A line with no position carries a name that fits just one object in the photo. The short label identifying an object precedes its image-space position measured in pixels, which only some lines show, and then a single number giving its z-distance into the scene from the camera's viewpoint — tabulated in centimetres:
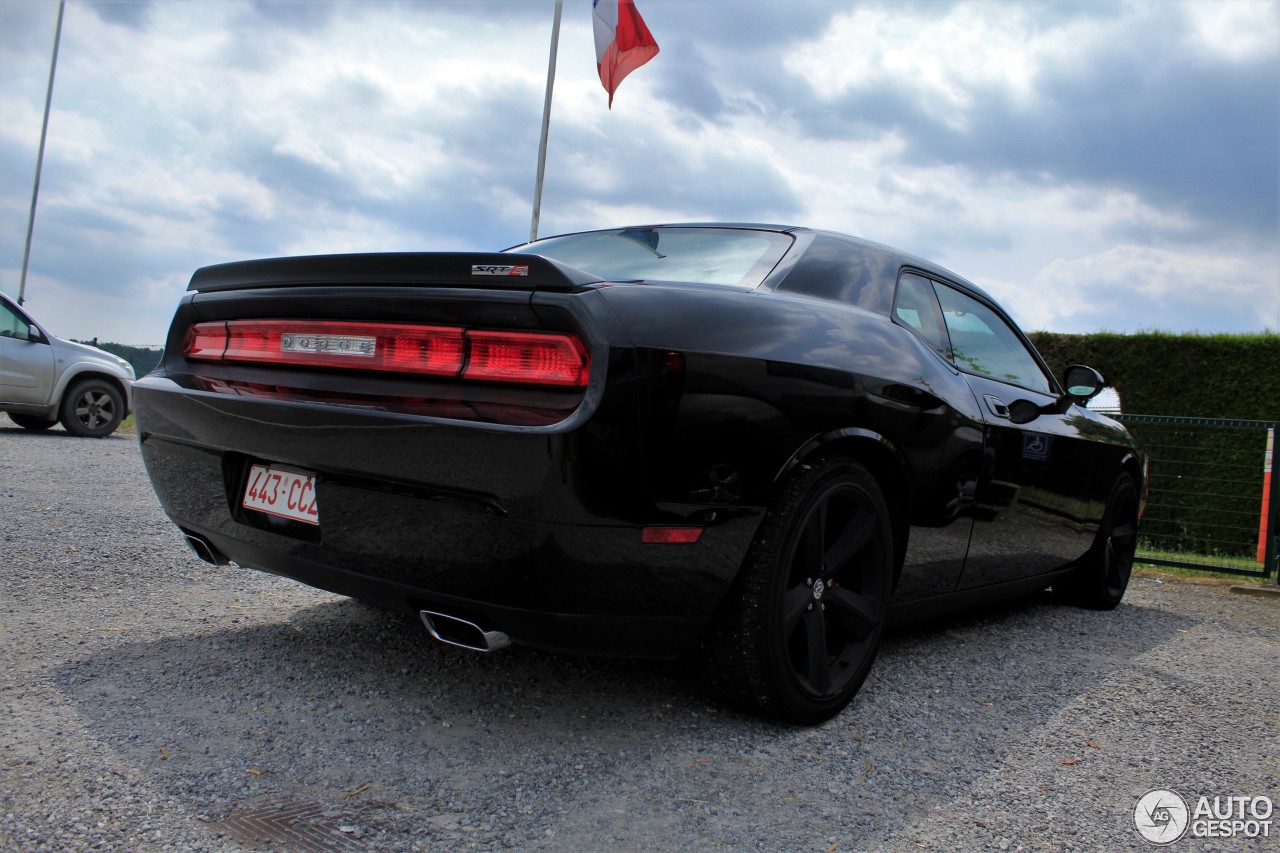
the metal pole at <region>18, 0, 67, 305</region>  2408
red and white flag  1309
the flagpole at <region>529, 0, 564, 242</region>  1396
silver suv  1068
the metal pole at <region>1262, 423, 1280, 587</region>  746
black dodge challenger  215
